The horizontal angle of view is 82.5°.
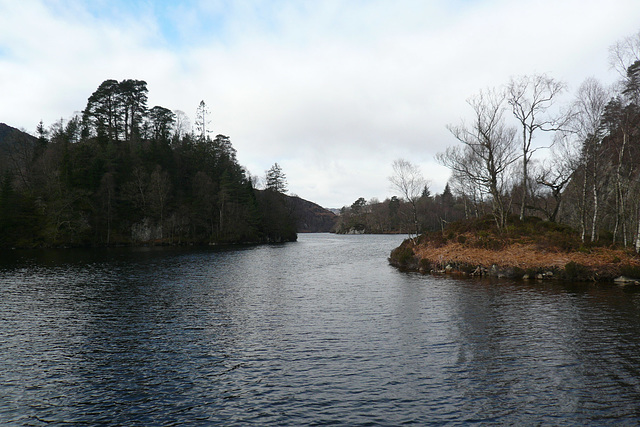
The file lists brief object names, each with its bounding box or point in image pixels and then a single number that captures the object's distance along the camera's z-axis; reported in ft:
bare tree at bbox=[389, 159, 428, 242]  175.82
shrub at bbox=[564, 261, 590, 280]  86.90
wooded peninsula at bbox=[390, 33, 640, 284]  88.84
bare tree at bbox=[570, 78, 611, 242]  94.99
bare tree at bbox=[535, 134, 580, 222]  110.93
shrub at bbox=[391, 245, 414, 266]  126.11
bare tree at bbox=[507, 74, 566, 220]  121.60
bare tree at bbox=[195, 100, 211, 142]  358.68
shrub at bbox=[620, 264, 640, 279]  81.10
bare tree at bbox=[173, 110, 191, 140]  354.95
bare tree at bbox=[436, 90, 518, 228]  123.34
